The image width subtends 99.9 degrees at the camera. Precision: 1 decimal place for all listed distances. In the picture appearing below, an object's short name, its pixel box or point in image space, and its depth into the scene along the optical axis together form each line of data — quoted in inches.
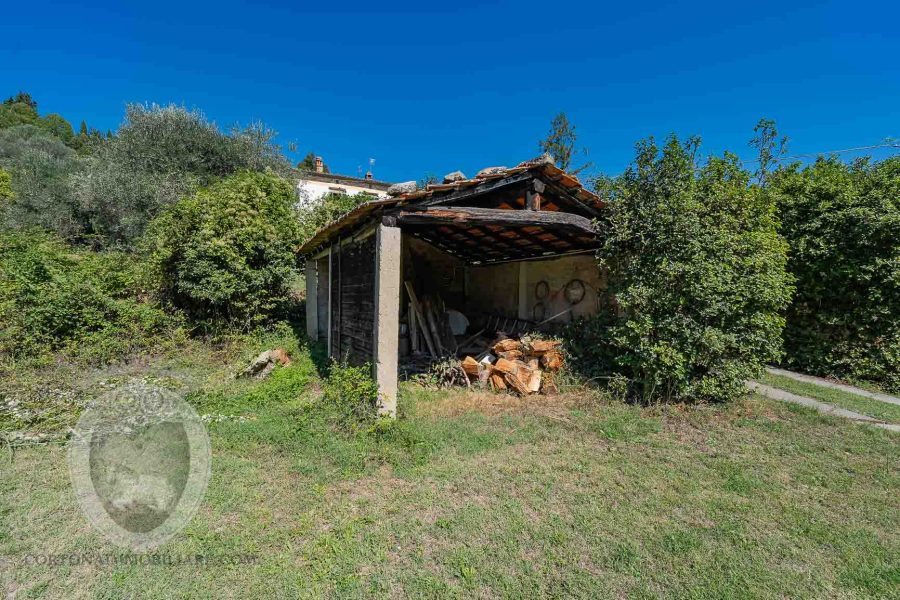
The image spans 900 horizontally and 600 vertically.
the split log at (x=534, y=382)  243.8
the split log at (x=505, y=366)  252.5
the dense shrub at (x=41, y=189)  553.3
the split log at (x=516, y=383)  242.2
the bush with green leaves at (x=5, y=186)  596.4
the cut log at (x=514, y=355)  270.4
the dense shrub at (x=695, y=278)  200.5
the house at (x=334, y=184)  1044.5
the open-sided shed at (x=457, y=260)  193.6
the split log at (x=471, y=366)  260.8
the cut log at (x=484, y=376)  259.4
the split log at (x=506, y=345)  274.5
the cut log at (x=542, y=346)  260.8
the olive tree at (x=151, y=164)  504.4
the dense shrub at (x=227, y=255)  329.1
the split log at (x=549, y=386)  243.6
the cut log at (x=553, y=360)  255.3
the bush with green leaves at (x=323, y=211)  556.1
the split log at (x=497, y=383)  253.1
